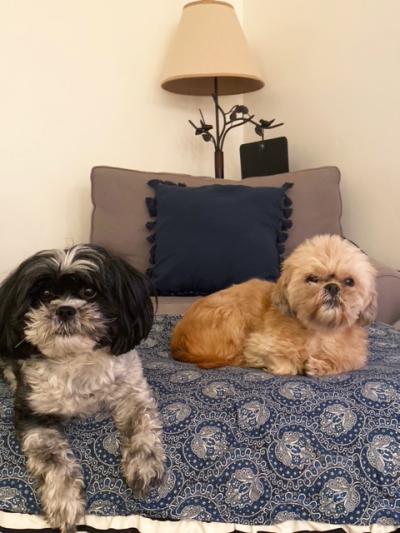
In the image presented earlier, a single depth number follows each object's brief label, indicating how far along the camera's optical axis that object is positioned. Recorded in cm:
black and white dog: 122
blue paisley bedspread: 119
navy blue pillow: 230
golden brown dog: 161
